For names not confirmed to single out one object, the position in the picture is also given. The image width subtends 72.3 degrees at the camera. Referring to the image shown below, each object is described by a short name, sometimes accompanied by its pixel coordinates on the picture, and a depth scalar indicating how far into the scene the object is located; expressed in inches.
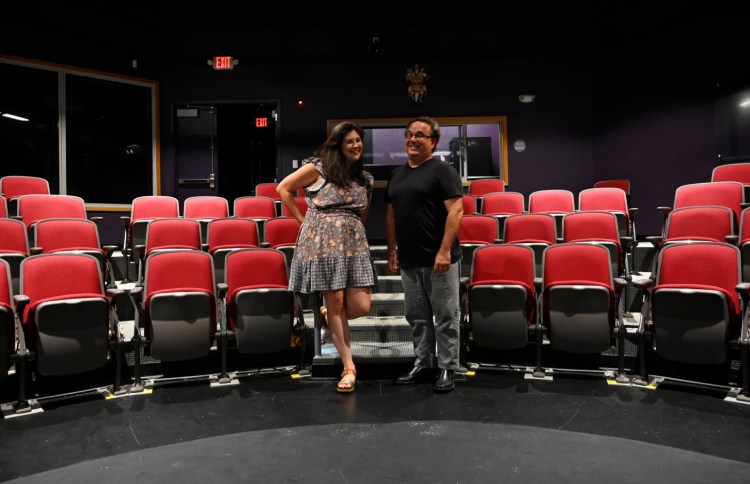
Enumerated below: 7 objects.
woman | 89.4
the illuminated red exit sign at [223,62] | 234.0
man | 89.5
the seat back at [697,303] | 89.0
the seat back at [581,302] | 98.0
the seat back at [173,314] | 97.4
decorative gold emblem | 240.2
